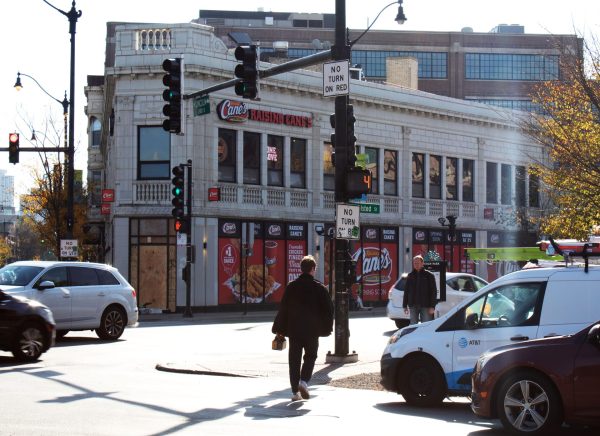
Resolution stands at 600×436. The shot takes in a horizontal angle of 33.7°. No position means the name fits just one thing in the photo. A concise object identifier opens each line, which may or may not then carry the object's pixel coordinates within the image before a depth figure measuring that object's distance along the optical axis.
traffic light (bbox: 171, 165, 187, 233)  31.66
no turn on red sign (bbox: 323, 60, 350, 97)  17.25
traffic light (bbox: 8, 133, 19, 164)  32.12
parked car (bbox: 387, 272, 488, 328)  25.86
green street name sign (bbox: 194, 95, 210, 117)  23.20
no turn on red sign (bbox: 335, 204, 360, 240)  17.03
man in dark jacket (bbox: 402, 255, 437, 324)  18.30
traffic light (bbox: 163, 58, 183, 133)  20.38
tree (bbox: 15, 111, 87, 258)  49.81
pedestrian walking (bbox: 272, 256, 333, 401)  12.34
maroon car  9.28
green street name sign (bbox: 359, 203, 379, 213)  18.64
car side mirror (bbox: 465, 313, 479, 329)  11.87
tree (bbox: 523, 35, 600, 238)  17.73
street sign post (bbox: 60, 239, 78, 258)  34.72
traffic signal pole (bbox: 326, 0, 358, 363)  17.11
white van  11.24
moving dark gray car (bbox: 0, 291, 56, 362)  16.64
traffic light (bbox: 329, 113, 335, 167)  17.42
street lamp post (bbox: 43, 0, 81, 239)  34.19
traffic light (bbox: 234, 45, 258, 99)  18.92
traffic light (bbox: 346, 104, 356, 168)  17.28
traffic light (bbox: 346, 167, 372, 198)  17.14
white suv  20.83
